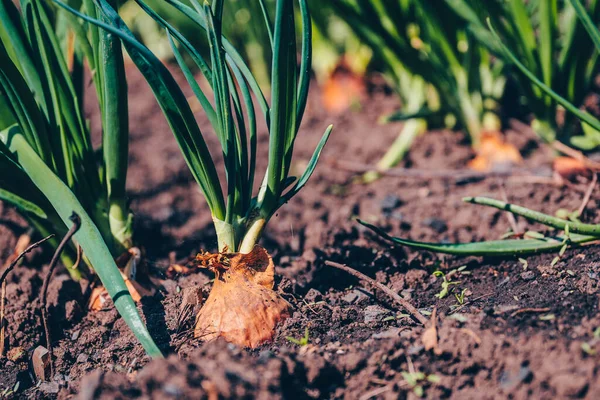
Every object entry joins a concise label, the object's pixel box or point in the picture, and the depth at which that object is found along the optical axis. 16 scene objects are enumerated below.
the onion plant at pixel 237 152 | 0.76
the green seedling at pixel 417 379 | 0.74
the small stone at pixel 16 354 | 0.81
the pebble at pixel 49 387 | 0.77
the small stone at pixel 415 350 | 0.75
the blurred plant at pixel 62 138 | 0.78
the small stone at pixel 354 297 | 0.81
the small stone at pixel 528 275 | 0.81
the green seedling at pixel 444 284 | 0.80
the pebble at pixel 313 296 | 0.81
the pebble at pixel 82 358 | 0.79
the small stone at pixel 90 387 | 0.72
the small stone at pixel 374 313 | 0.79
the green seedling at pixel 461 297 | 0.79
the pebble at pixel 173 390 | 0.71
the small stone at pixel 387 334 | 0.77
